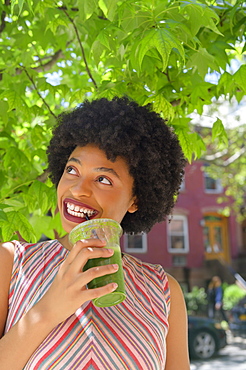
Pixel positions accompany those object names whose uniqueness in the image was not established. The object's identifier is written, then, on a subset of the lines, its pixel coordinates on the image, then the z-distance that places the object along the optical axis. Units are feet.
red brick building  70.03
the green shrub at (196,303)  57.16
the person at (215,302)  50.39
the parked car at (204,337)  33.78
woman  4.68
